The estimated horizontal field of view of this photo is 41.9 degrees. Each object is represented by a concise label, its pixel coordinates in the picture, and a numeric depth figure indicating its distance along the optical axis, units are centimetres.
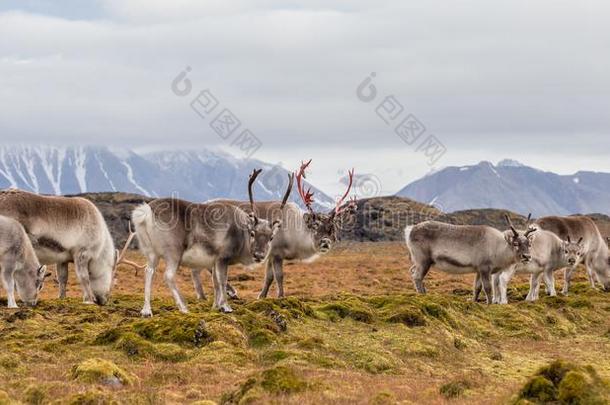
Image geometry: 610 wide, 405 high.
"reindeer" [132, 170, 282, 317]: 2167
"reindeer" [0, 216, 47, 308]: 2236
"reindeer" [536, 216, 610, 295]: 3456
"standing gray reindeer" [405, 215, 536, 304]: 2770
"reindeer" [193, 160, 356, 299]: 2617
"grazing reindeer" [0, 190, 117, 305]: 2383
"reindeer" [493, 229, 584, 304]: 2836
